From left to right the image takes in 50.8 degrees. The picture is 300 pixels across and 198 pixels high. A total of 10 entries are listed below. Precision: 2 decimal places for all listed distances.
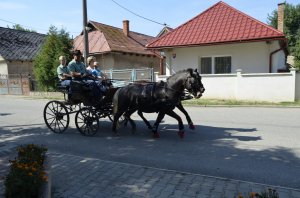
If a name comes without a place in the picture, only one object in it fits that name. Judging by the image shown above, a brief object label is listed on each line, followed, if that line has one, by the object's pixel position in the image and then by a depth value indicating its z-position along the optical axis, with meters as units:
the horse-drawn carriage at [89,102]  8.43
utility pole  17.73
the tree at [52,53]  22.89
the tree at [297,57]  24.12
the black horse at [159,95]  7.34
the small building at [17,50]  33.41
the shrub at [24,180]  3.73
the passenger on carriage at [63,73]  8.74
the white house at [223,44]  17.14
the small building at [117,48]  27.38
